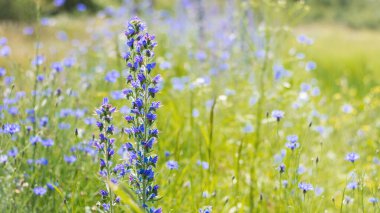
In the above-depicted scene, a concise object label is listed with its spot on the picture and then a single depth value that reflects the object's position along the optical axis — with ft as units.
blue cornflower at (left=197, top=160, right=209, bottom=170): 18.03
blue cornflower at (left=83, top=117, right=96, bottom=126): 19.31
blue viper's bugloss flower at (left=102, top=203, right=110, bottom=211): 11.50
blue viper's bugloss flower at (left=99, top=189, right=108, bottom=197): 11.53
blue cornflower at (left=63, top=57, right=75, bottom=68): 22.59
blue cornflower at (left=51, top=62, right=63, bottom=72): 20.46
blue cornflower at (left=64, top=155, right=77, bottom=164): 16.85
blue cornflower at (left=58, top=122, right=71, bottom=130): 19.27
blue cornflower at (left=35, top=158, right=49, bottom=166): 16.16
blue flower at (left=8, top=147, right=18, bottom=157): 16.22
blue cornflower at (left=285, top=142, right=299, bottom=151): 14.55
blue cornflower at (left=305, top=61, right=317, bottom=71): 26.67
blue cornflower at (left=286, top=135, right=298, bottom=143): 14.79
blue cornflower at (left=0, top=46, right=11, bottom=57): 23.27
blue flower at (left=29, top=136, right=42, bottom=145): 15.38
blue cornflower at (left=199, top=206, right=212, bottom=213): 12.44
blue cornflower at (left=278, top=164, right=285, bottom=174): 14.25
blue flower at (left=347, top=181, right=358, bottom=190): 14.92
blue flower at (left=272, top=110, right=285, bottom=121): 15.84
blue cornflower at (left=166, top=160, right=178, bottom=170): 14.69
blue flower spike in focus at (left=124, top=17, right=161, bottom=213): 11.17
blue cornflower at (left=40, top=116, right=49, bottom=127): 18.31
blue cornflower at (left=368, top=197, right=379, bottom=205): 13.18
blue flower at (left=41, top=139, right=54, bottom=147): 16.71
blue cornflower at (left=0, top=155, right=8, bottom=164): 14.23
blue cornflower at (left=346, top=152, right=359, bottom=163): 14.36
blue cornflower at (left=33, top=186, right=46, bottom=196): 14.50
